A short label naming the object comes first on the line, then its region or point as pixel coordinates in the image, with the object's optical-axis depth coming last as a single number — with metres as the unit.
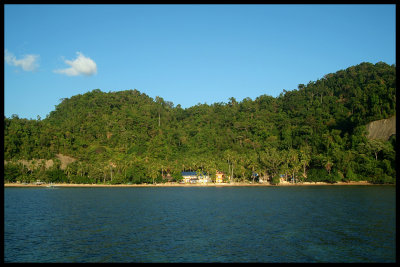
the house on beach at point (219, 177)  115.82
